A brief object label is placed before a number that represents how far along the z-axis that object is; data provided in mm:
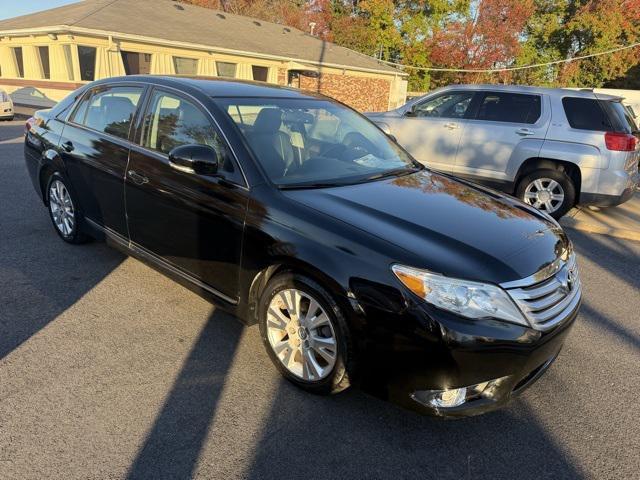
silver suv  6586
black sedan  2393
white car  16109
